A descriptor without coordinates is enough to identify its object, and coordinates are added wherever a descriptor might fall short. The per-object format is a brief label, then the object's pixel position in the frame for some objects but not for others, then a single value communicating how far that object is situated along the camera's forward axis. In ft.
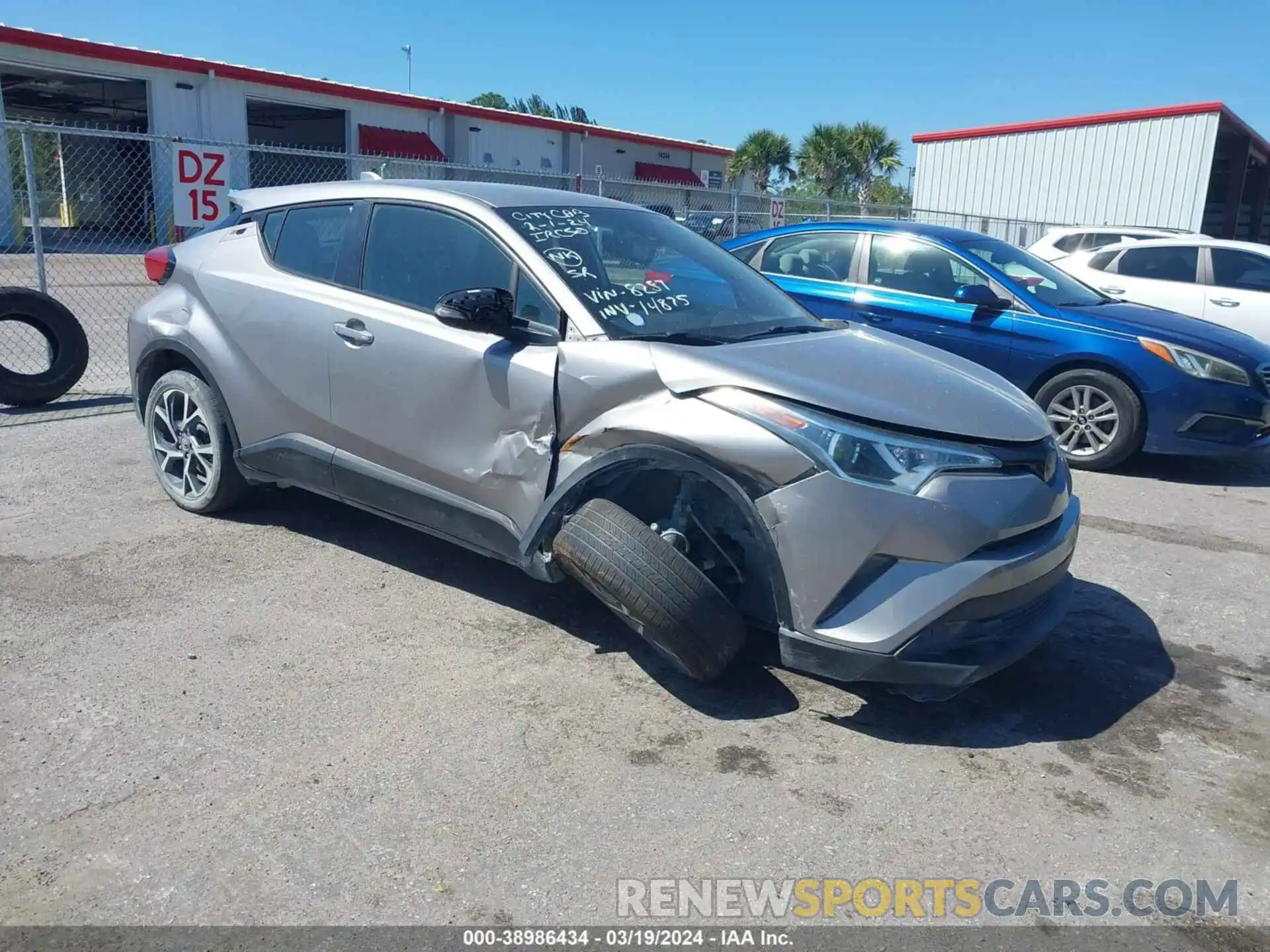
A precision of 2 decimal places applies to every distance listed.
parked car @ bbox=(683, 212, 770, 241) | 49.44
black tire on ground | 24.39
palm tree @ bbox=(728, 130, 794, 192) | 151.43
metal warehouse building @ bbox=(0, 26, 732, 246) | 81.25
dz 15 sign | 28.22
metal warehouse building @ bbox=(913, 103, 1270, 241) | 77.51
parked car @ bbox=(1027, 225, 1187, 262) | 46.93
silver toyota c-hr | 10.68
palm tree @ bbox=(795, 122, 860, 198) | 139.33
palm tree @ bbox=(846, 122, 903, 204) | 137.69
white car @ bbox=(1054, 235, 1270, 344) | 33.65
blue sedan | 22.77
